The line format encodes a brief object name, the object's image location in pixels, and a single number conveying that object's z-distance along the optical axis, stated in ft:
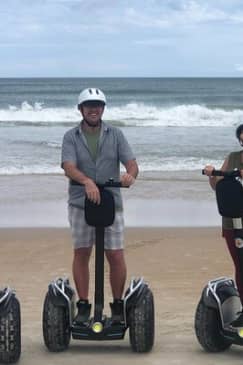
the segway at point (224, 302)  20.27
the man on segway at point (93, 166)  22.11
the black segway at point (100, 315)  21.19
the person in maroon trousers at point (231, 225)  21.01
